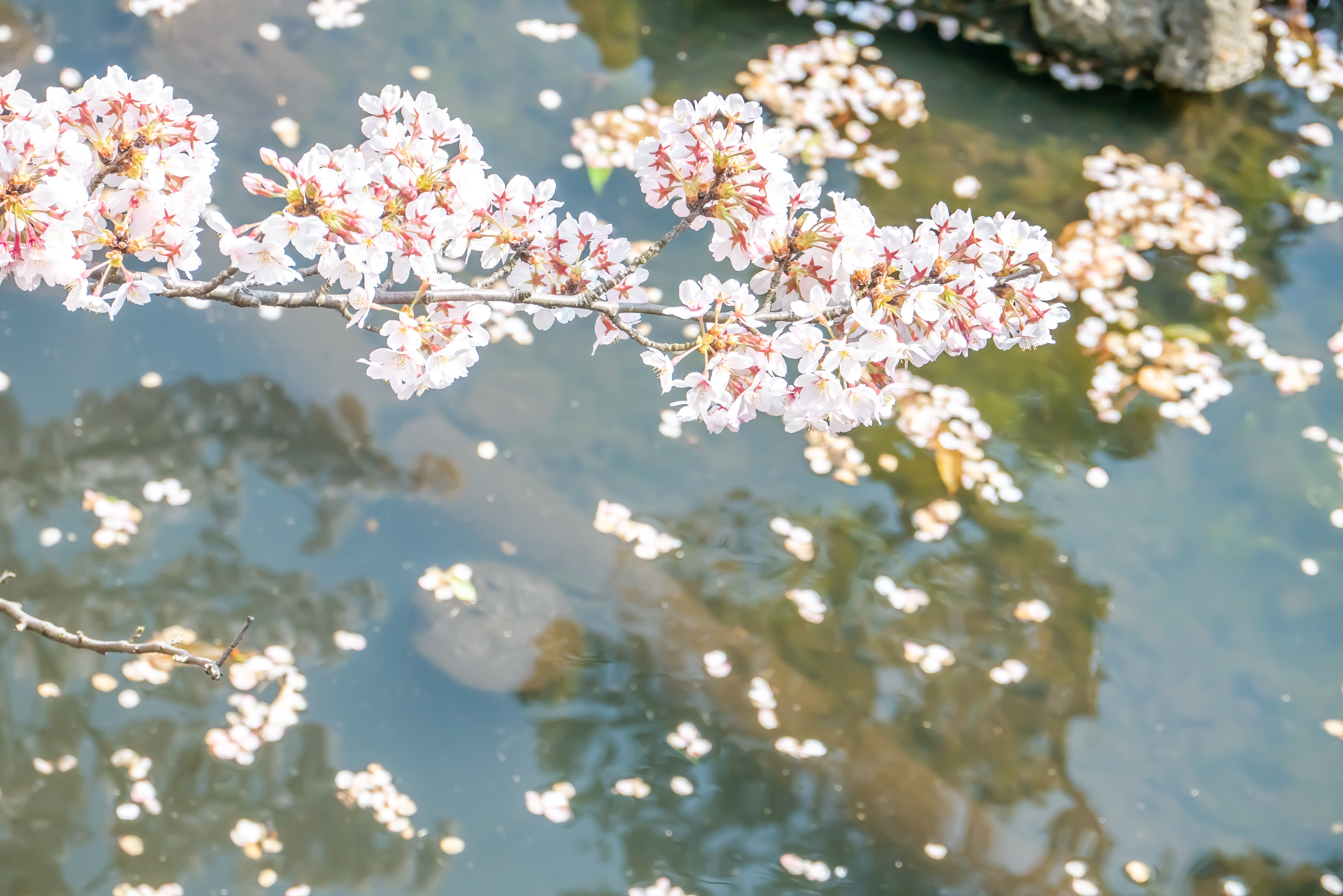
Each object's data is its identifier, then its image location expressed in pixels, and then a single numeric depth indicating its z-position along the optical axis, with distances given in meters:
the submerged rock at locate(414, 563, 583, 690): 3.54
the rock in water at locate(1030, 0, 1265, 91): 5.34
